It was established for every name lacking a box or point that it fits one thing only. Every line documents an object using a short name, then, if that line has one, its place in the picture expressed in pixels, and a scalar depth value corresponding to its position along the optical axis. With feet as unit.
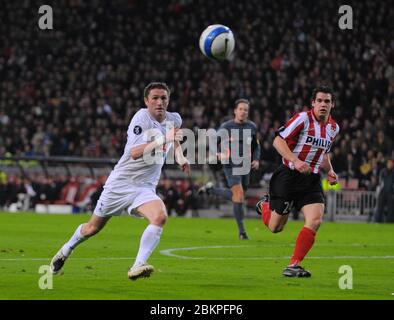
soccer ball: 50.34
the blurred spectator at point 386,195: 86.21
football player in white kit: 35.06
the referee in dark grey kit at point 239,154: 60.29
